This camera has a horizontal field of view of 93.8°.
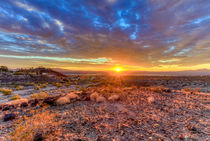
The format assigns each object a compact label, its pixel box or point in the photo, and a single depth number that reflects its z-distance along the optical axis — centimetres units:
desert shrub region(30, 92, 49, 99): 1069
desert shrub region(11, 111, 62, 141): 368
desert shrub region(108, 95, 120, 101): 902
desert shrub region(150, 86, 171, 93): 1256
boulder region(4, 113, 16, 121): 534
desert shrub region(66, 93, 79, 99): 946
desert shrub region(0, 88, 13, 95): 1248
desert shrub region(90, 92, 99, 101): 925
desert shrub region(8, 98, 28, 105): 790
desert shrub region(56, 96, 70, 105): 790
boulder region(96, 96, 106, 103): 853
